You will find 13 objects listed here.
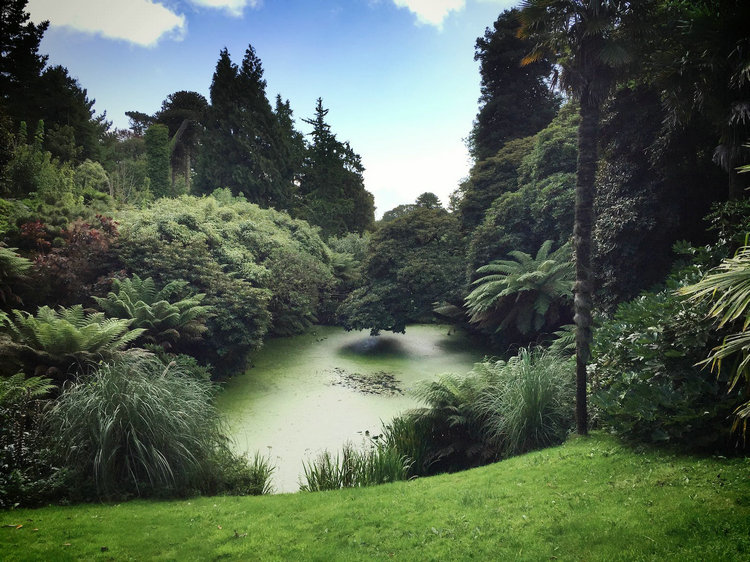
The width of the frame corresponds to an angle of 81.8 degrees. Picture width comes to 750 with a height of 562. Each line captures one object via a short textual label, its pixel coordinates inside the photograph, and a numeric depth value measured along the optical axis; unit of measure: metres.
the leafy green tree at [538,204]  11.31
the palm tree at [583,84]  5.33
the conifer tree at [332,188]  24.81
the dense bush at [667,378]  3.89
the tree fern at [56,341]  5.96
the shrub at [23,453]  4.09
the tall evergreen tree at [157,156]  23.34
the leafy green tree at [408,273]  12.52
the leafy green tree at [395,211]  38.50
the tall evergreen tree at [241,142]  22.77
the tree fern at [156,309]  8.02
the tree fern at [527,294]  10.11
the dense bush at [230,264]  9.55
